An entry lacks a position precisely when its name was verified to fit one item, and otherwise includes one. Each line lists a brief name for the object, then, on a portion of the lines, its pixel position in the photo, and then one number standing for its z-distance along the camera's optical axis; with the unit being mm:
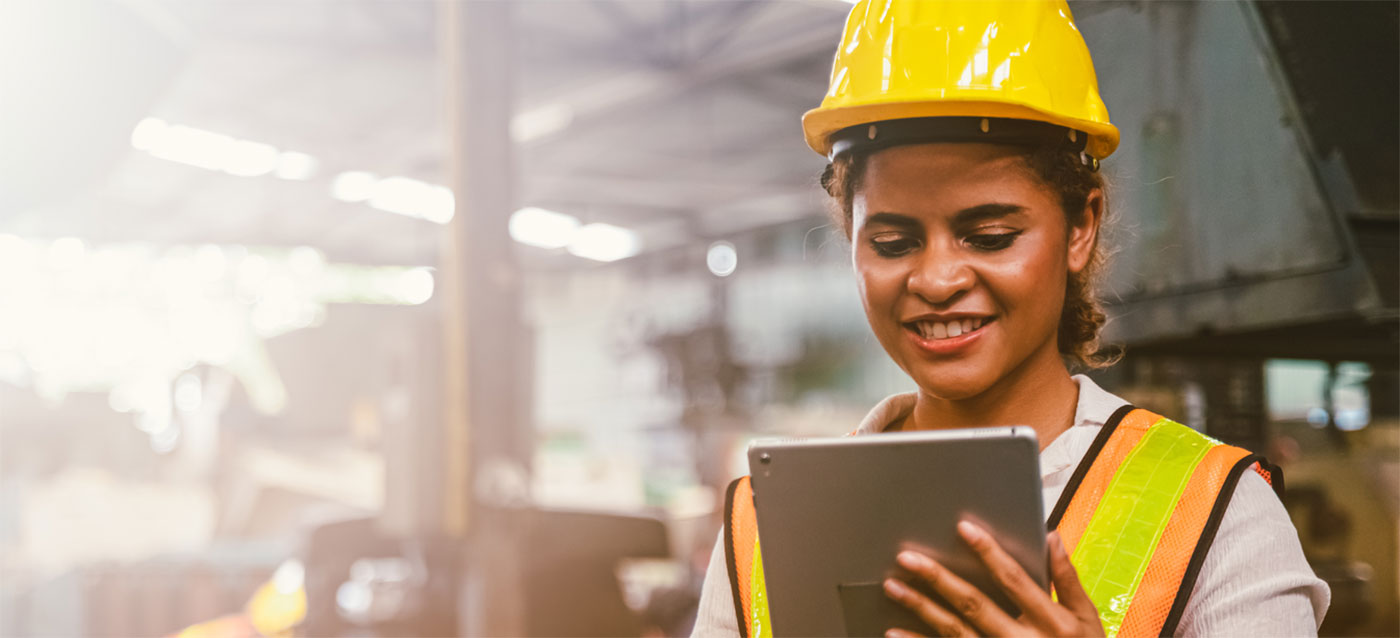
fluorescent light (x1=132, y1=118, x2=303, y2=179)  10570
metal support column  7496
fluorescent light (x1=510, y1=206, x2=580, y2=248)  14922
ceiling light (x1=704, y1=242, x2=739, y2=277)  16594
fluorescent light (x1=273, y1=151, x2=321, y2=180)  11898
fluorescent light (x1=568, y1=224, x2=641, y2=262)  16328
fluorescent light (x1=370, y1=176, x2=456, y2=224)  13070
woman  1122
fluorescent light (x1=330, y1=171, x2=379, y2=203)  12570
